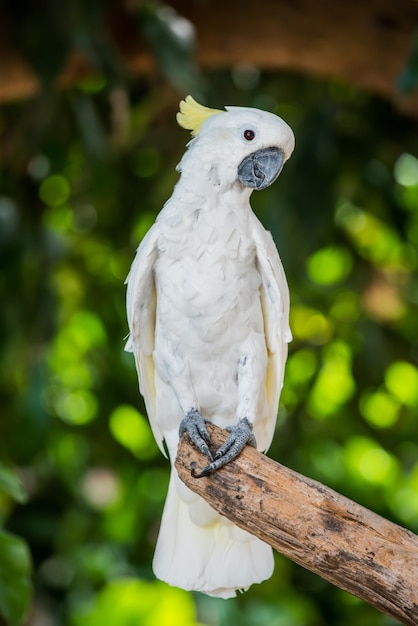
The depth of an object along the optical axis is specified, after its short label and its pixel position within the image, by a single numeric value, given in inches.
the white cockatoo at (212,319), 147.3
